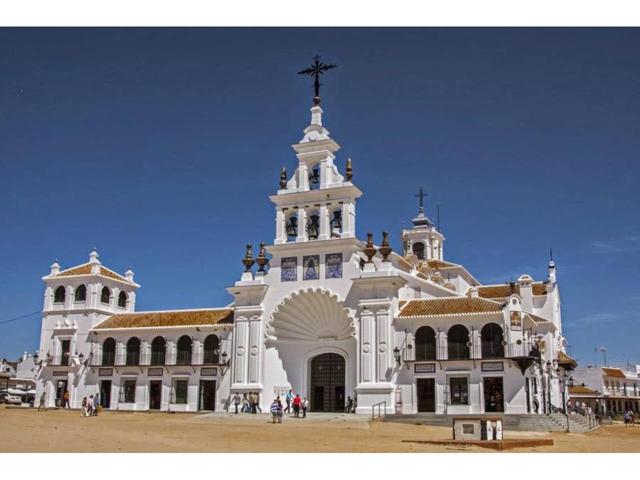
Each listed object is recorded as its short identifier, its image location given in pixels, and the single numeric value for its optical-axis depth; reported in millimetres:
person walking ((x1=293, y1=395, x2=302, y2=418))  34294
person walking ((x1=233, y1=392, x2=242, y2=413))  38219
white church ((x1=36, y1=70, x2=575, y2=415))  35219
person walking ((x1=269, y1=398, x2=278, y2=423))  31484
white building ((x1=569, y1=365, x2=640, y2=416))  69250
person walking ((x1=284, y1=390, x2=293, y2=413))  36094
